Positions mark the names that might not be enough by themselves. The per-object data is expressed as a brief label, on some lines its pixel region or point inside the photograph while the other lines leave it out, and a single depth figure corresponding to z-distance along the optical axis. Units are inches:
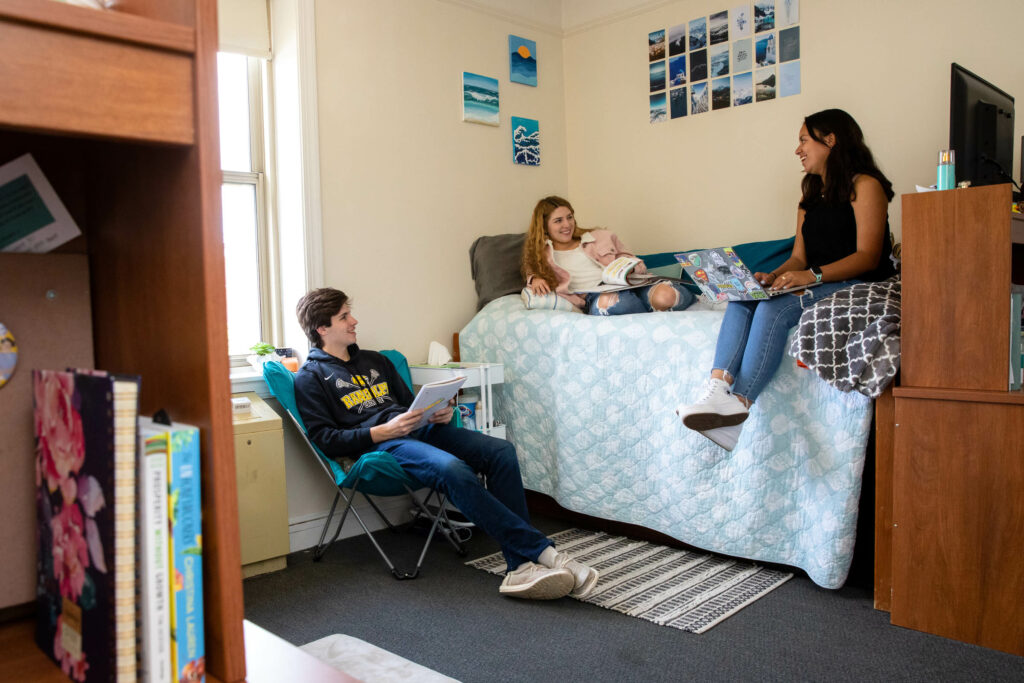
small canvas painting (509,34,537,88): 170.7
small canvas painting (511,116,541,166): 171.2
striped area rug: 99.9
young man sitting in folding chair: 106.5
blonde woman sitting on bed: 152.0
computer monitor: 95.1
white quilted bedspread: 103.3
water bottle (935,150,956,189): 89.8
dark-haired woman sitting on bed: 106.1
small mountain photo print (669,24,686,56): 162.0
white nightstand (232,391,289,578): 117.8
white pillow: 148.6
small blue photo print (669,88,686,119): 163.5
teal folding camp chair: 113.0
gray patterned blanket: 95.2
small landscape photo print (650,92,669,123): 166.9
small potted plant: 132.5
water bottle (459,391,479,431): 137.9
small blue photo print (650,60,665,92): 166.6
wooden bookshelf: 19.6
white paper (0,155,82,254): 27.0
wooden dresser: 86.3
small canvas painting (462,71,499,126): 160.4
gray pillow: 157.2
